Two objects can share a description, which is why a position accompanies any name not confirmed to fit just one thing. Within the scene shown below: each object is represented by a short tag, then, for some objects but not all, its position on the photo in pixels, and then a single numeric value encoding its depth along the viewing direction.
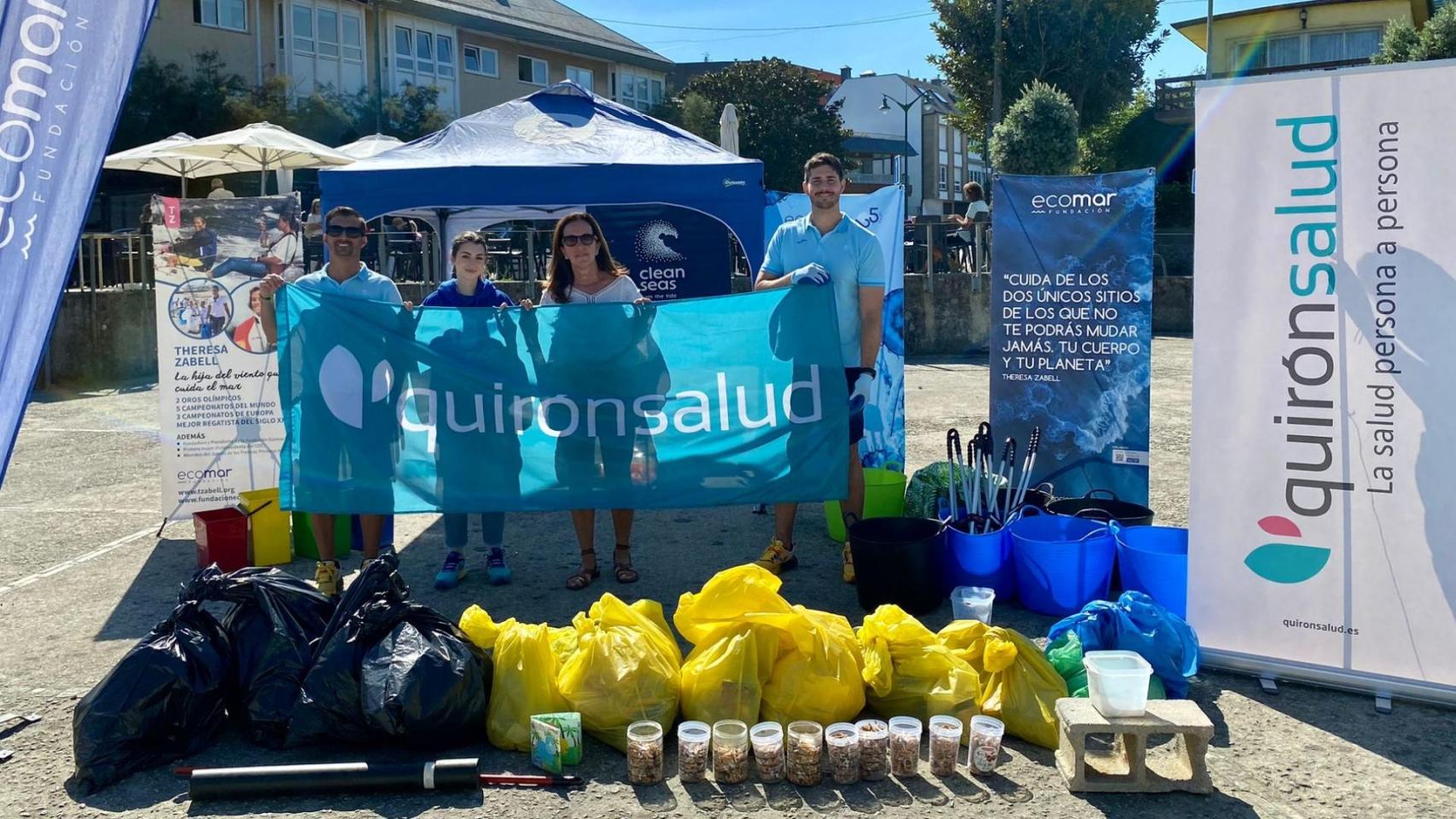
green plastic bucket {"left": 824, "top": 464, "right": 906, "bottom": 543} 6.50
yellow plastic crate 6.34
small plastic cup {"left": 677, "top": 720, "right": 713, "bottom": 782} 3.68
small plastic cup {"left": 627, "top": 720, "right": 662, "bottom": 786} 3.65
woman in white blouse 5.74
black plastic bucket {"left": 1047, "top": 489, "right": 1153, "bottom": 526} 5.66
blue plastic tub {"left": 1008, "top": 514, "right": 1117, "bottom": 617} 5.18
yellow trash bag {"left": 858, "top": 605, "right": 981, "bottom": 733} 3.95
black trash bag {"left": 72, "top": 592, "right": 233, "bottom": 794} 3.72
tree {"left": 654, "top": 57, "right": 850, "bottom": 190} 39.69
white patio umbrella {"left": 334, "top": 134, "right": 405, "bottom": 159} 16.19
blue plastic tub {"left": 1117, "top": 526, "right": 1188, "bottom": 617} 5.01
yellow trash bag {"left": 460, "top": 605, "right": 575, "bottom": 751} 3.94
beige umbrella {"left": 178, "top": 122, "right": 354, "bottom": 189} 13.99
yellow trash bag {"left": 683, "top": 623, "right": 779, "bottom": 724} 3.89
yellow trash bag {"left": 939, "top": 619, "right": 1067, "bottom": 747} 3.92
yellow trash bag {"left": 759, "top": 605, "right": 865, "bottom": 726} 3.90
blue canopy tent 6.96
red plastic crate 6.10
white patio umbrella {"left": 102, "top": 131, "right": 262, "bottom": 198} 13.69
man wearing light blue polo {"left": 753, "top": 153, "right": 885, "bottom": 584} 5.71
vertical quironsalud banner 4.08
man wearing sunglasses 5.52
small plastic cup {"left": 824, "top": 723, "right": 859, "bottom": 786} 3.65
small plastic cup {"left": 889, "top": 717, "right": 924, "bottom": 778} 3.69
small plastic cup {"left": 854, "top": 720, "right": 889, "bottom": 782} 3.68
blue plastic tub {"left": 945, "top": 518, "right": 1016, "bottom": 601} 5.36
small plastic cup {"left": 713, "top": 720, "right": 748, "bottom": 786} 3.66
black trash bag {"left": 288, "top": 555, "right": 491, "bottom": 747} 3.79
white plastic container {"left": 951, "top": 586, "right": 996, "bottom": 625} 4.89
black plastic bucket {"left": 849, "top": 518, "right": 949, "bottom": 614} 5.18
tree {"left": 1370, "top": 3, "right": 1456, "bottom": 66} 26.72
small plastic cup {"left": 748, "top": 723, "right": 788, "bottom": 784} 3.66
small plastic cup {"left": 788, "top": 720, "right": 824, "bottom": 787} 3.63
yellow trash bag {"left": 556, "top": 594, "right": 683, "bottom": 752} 3.91
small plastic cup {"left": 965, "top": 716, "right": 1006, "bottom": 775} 3.68
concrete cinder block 3.55
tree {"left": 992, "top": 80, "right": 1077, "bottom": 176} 26.88
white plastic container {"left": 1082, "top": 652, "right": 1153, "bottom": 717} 3.65
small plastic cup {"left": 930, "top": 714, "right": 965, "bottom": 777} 3.69
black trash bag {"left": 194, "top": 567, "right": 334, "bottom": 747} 3.96
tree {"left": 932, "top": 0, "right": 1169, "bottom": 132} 34.81
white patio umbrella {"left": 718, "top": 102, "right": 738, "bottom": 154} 10.91
